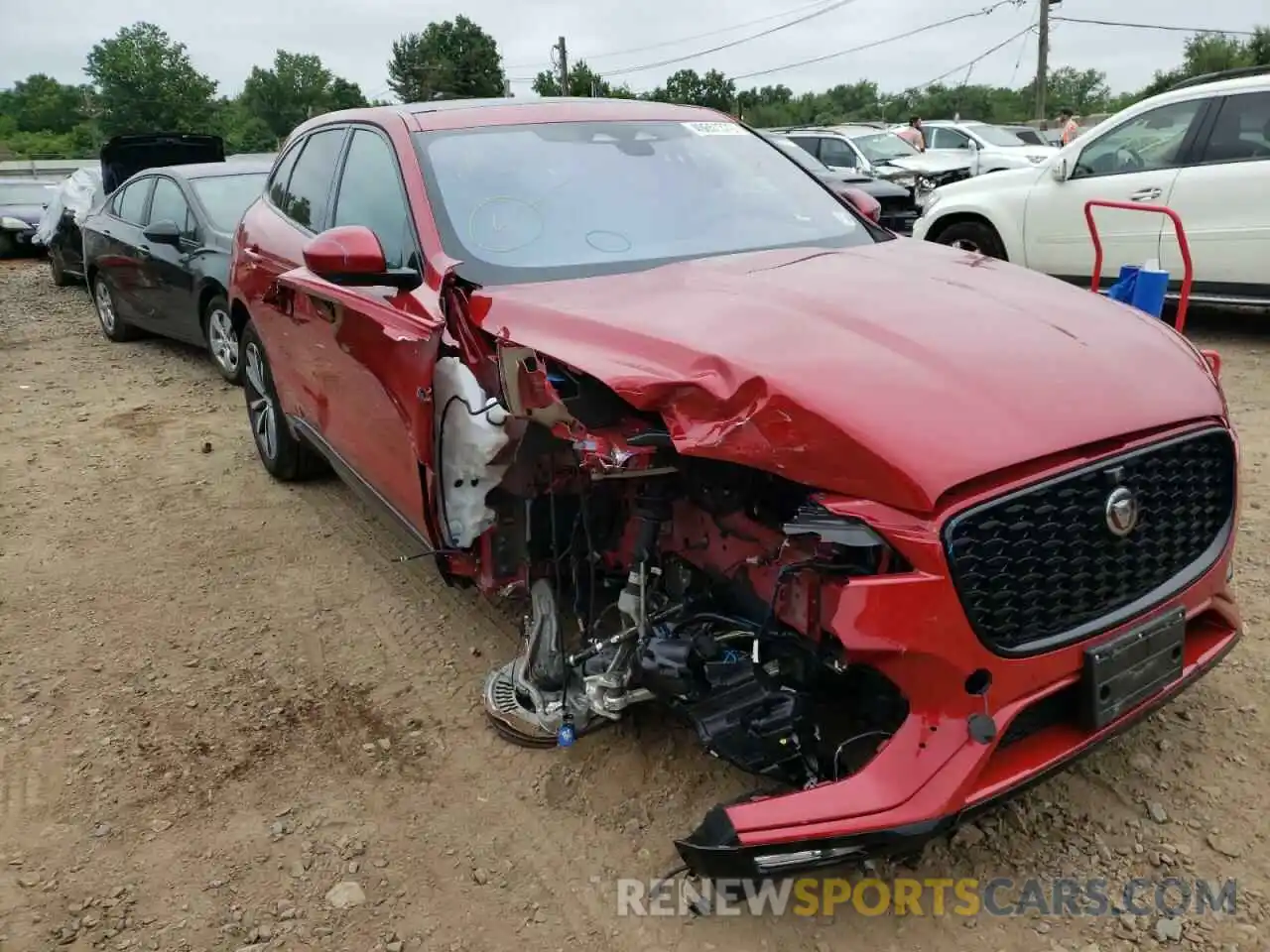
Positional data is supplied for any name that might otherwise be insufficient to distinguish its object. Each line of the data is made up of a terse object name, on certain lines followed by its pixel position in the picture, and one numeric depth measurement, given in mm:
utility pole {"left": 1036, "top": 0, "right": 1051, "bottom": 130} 29741
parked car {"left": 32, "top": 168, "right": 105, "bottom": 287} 11461
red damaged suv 1971
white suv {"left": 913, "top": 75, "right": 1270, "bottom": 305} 6398
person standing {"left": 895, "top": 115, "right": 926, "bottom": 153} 15787
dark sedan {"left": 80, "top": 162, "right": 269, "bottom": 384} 6816
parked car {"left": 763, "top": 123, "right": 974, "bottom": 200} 13039
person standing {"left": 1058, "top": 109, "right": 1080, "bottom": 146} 17703
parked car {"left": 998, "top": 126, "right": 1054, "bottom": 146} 19047
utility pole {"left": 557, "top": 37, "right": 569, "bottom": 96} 50625
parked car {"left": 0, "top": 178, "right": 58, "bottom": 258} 14953
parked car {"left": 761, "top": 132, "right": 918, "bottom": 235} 10578
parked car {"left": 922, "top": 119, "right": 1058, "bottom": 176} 15008
